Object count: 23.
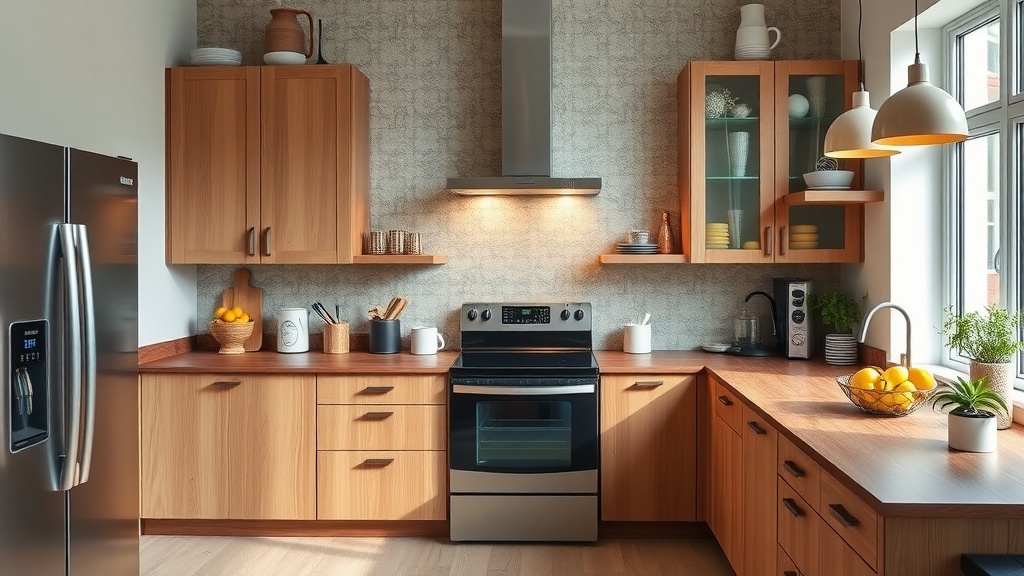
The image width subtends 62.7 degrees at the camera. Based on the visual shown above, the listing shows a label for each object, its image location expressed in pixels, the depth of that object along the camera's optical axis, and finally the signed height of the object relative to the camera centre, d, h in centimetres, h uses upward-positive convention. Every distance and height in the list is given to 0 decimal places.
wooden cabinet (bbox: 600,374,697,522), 360 -70
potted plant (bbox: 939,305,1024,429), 238 -18
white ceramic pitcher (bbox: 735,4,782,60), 388 +114
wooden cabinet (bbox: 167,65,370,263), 387 +56
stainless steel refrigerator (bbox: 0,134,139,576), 207 -19
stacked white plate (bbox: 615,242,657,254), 394 +17
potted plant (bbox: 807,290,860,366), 371 -17
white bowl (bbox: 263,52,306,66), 393 +106
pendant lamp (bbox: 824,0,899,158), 253 +46
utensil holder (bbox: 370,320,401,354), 402 -24
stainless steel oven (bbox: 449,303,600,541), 355 -71
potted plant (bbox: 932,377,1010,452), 203 -33
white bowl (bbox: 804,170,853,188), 363 +45
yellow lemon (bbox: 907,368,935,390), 243 -28
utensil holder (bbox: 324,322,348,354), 404 -25
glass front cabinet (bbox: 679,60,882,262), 378 +55
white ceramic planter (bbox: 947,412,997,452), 203 -36
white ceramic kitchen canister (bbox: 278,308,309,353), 405 -22
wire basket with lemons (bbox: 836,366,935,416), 240 -31
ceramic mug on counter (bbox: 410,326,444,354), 402 -26
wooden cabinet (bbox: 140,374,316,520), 362 -70
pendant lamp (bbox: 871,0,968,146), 202 +41
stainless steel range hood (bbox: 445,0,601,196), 392 +91
